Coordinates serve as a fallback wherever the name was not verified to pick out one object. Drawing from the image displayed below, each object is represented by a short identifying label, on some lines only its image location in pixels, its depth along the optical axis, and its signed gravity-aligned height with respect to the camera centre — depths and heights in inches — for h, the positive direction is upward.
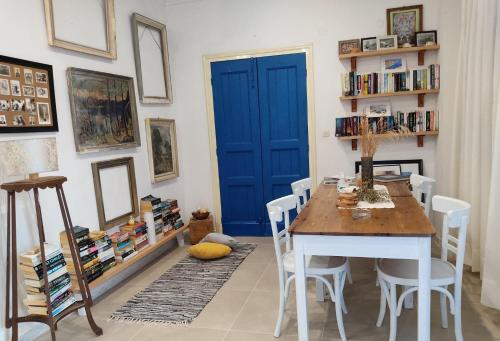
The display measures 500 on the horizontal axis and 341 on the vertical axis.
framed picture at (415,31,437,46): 153.0 +34.2
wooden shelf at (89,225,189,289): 118.1 -45.1
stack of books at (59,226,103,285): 112.5 -36.0
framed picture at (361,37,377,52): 159.5 +34.2
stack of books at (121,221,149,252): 140.6 -38.1
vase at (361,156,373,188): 110.8 -14.1
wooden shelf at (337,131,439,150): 155.7 -6.1
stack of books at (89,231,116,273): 121.0 -37.4
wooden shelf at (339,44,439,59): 151.8 +29.6
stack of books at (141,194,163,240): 150.4 -30.5
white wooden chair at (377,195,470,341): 80.4 -35.0
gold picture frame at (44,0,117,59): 113.0 +34.6
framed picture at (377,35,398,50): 156.2 +33.8
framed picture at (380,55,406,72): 159.5 +25.3
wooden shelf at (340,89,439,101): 154.0 +11.9
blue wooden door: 173.5 -2.1
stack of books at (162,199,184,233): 161.5 -36.7
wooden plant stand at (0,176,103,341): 91.4 -25.5
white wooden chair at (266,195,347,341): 90.6 -35.3
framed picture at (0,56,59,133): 99.4 +12.4
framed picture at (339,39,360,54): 162.4 +34.6
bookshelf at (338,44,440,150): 153.3 +12.3
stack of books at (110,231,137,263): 131.4 -40.0
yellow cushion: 152.8 -49.4
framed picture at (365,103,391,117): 162.7 +5.9
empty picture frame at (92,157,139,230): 132.8 -20.7
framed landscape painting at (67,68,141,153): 124.6 +9.6
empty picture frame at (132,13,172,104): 157.8 +33.9
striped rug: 112.3 -54.4
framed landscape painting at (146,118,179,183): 164.4 -7.0
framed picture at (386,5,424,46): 155.6 +42.1
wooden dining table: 74.0 -23.9
